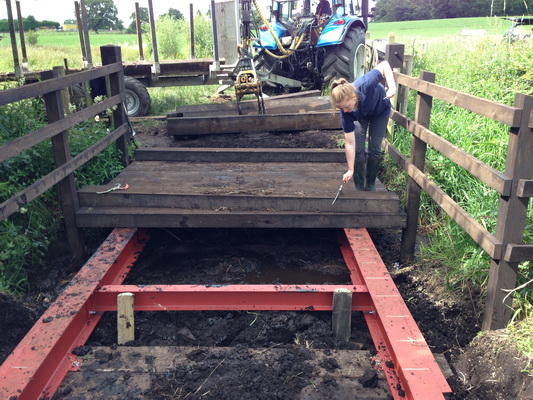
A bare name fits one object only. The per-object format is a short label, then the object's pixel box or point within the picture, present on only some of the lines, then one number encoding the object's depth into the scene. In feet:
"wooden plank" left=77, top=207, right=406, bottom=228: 14.24
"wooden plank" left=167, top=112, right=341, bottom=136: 25.59
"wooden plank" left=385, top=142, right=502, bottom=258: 9.79
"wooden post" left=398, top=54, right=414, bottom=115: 22.04
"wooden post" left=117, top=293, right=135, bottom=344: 10.59
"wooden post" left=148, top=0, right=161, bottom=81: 34.22
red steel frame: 8.48
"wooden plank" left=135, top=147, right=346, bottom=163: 19.26
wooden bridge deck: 14.29
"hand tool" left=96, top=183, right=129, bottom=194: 15.08
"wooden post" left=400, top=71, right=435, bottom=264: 13.73
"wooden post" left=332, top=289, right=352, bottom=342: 10.72
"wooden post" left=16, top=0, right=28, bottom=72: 37.65
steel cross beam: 11.13
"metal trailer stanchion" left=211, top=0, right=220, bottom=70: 35.01
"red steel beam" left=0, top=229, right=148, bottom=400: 8.28
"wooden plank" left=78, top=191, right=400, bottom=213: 14.34
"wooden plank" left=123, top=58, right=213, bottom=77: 36.24
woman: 12.87
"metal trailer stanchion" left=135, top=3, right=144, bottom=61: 39.07
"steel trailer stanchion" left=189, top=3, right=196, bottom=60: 44.78
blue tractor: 34.73
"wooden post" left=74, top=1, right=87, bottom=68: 35.86
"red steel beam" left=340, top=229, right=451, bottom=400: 8.30
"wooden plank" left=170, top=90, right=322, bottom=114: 28.99
